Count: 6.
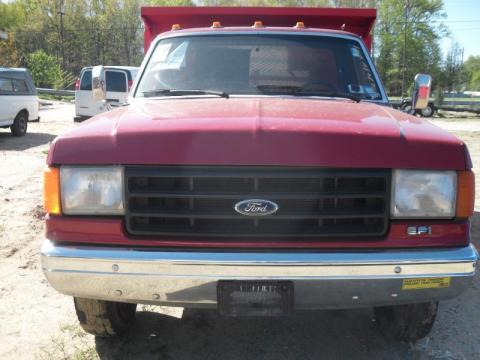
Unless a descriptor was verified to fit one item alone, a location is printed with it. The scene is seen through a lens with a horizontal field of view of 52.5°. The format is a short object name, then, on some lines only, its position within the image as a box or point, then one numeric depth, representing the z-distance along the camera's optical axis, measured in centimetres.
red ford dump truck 222
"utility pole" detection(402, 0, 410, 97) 5212
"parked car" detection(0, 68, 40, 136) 1283
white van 1409
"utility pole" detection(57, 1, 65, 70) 5531
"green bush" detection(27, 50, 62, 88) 3900
